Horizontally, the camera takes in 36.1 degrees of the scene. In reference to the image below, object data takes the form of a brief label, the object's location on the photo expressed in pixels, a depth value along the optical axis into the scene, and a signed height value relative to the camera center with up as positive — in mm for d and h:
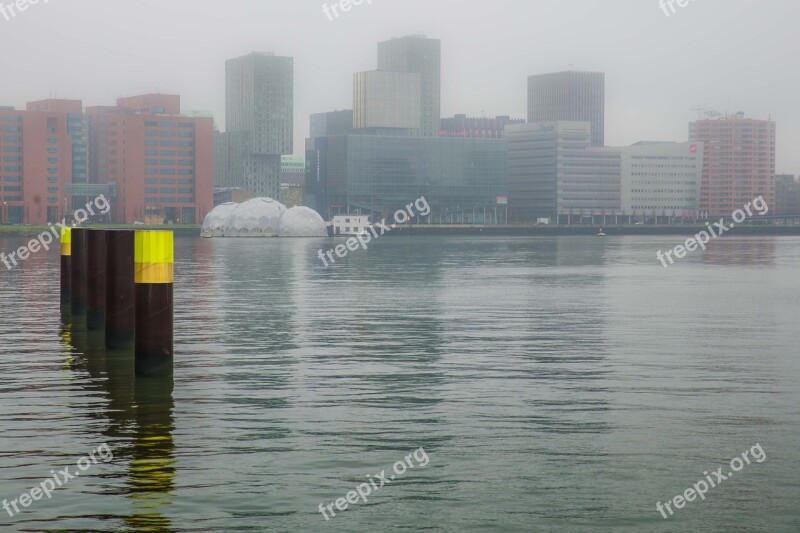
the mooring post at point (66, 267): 43906 -1672
